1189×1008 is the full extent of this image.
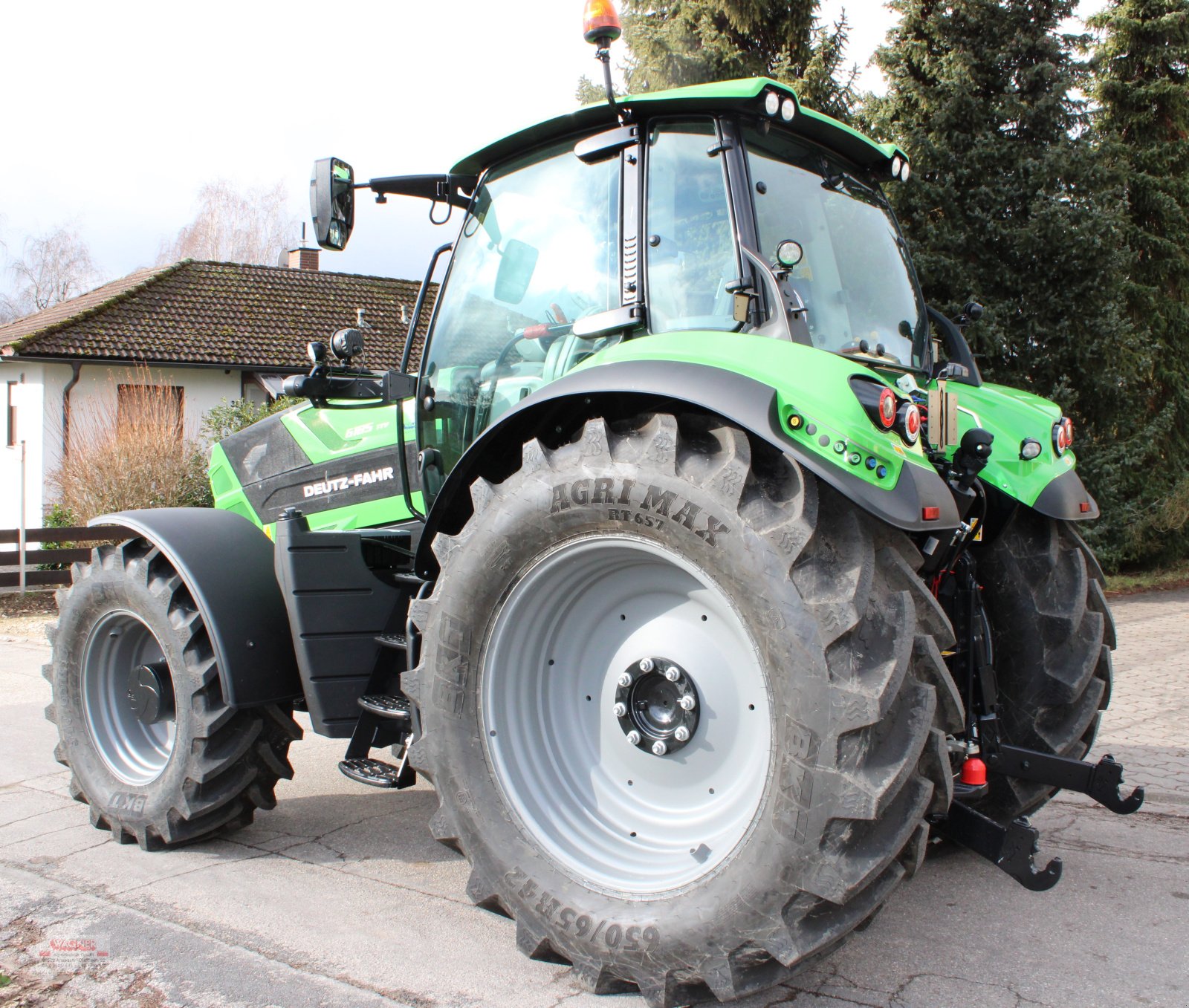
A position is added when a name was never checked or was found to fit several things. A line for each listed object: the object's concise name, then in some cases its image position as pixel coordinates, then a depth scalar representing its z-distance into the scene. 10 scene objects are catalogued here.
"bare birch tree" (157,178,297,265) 44.53
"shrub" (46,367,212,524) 15.41
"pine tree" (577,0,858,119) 12.47
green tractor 2.43
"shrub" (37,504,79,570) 14.77
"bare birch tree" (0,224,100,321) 46.31
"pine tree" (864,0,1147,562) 11.16
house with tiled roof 22.27
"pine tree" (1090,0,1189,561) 15.12
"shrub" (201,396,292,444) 17.14
